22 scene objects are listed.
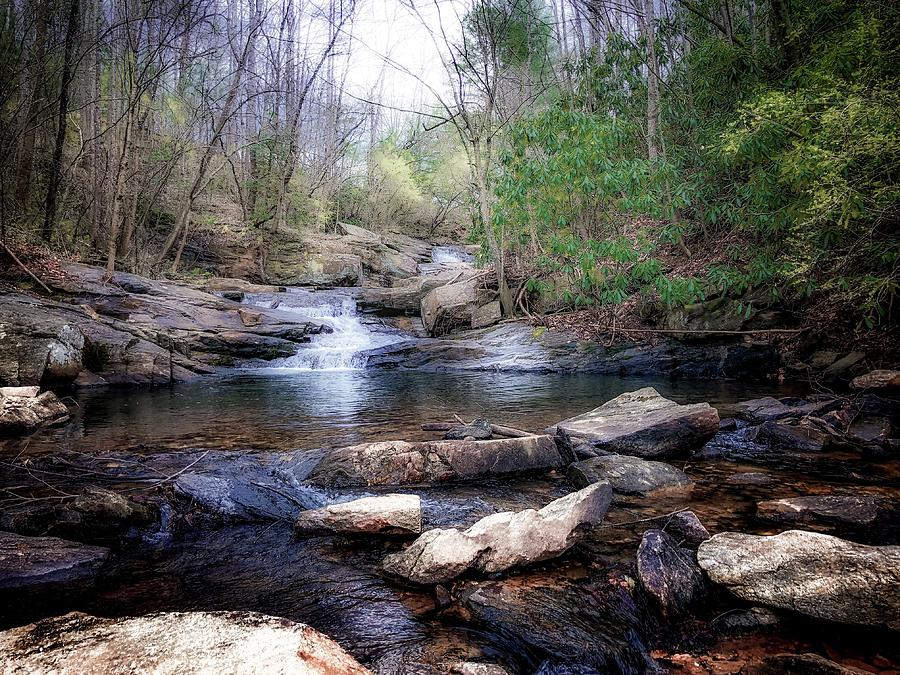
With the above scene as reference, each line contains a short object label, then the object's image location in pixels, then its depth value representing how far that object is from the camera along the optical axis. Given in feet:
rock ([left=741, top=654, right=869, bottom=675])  4.67
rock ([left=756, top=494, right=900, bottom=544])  8.59
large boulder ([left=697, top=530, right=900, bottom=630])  5.67
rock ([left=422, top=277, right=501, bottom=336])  47.83
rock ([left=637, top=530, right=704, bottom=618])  6.46
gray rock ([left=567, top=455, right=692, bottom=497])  11.19
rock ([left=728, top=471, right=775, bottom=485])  11.76
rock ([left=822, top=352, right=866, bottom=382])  22.93
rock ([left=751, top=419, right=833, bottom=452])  14.57
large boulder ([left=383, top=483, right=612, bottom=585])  7.30
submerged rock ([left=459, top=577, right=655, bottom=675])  5.64
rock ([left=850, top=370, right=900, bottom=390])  17.26
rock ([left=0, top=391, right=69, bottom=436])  16.48
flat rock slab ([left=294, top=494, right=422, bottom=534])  8.84
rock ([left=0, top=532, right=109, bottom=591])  7.13
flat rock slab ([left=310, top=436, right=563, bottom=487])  12.10
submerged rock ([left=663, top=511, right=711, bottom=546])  8.31
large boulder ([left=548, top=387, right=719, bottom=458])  13.70
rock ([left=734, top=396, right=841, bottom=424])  17.20
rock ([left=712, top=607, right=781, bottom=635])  5.96
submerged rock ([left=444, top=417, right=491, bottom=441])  14.60
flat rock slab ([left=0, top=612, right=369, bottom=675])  3.89
